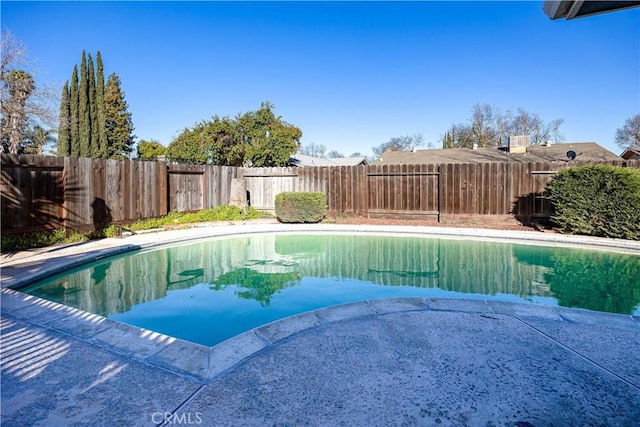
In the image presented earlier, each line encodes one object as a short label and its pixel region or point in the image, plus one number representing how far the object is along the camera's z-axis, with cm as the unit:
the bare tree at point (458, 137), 3334
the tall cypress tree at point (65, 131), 2363
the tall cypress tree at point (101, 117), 2545
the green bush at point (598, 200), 800
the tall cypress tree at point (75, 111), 2444
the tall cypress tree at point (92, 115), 2533
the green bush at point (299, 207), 1188
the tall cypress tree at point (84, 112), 2478
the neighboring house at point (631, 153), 2016
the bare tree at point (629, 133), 2994
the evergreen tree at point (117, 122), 2952
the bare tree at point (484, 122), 3312
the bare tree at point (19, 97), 1638
